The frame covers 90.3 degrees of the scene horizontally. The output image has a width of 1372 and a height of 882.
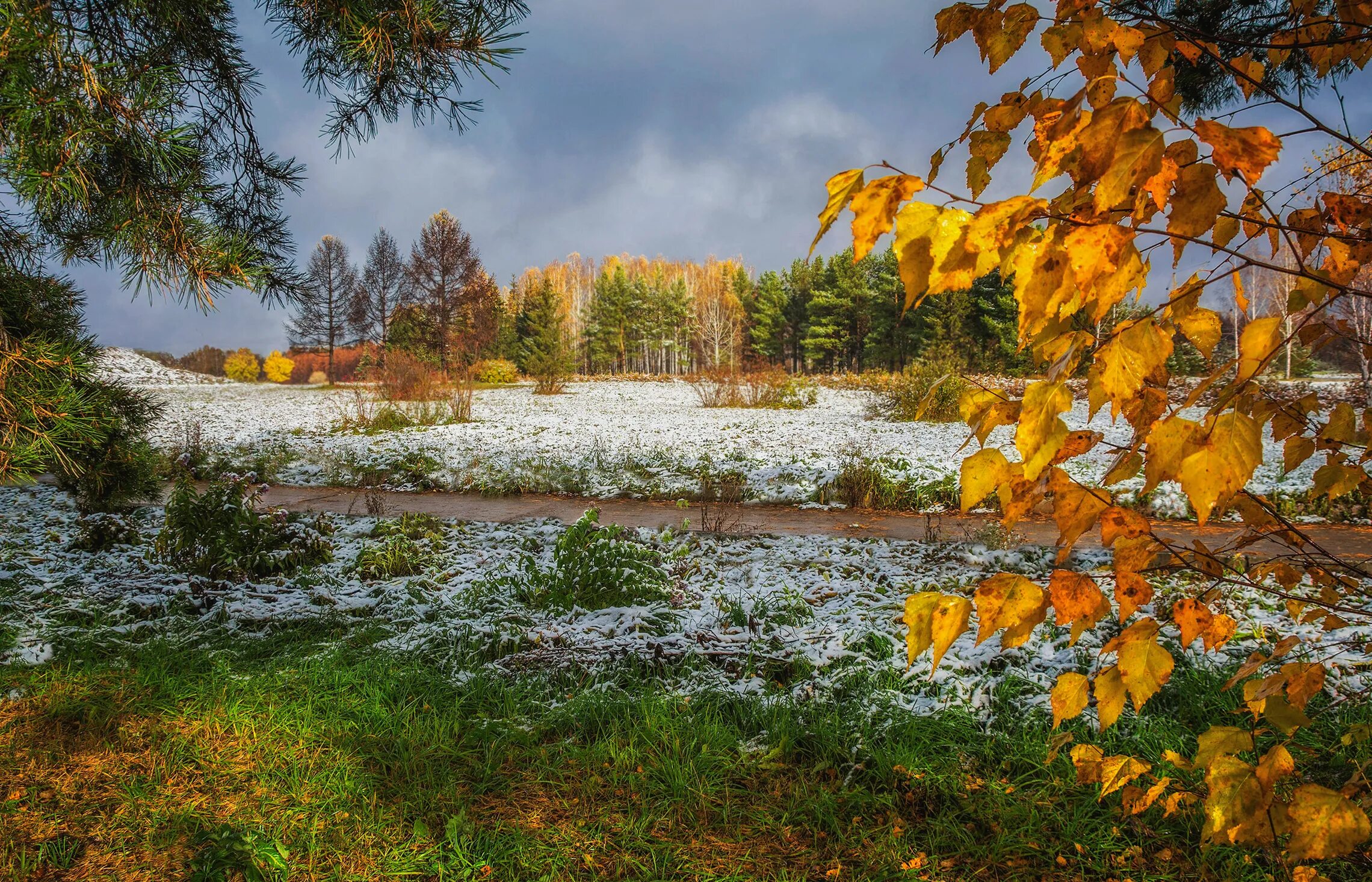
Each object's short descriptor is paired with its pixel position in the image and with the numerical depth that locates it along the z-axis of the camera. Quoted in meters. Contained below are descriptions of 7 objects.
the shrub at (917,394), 11.52
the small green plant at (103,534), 4.09
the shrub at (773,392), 14.90
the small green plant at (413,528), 4.52
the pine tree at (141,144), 1.91
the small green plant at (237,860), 1.60
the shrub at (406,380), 13.45
